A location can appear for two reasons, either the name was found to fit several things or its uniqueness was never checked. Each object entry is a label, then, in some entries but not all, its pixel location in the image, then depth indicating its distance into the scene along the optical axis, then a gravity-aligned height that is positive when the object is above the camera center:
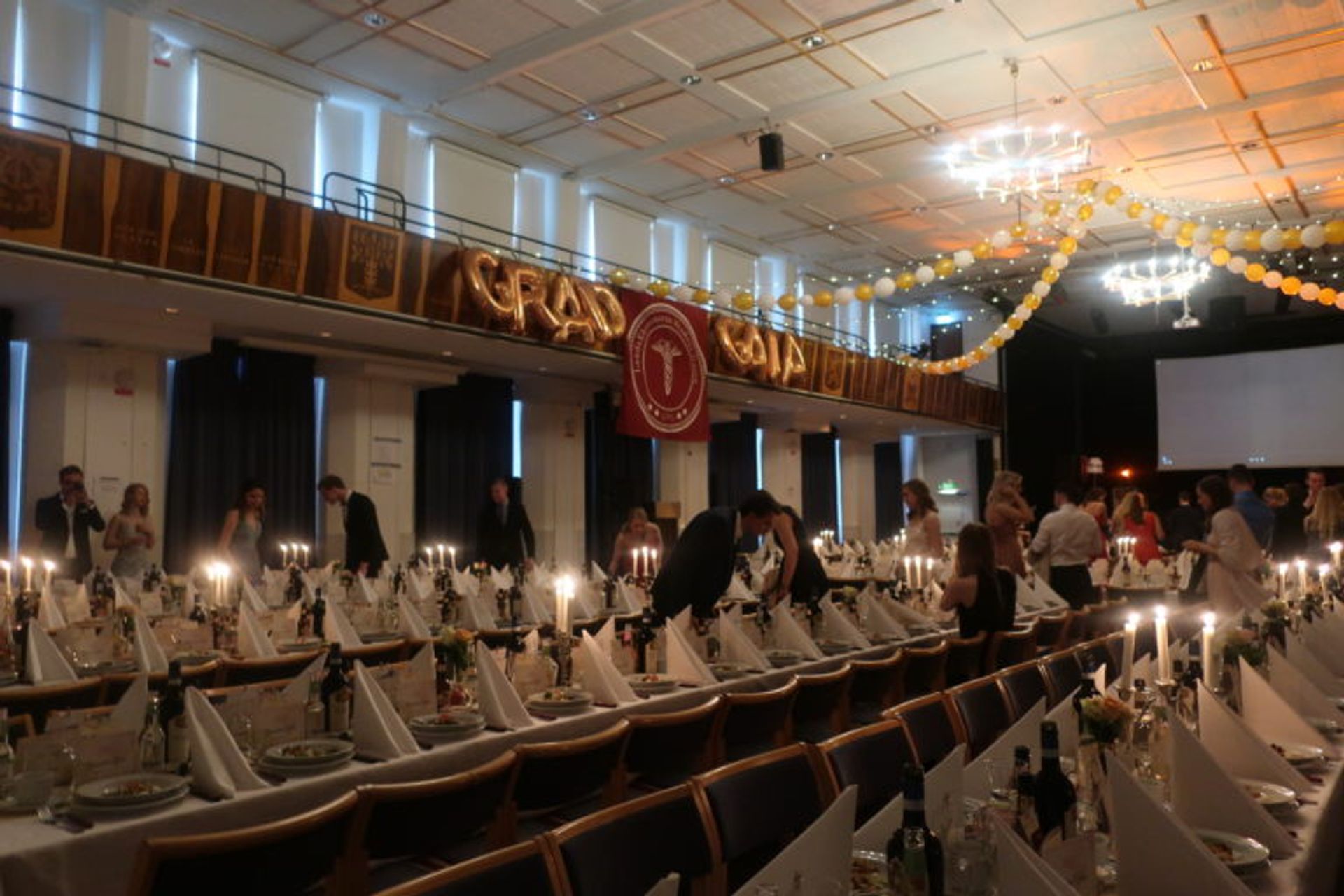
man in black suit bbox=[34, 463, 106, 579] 8.26 -0.08
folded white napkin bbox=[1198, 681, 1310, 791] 2.60 -0.59
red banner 11.43 +1.70
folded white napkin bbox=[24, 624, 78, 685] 3.97 -0.58
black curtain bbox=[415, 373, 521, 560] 12.49 +0.81
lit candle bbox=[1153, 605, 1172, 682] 2.90 -0.37
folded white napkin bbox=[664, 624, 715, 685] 4.32 -0.63
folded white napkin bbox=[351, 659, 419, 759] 3.06 -0.64
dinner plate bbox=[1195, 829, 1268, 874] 1.99 -0.67
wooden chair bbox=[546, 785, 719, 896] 1.89 -0.66
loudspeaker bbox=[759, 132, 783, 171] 10.89 +3.93
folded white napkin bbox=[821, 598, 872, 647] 5.45 -0.60
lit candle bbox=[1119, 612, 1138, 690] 2.93 -0.40
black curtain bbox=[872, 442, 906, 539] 21.28 +0.64
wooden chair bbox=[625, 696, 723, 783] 3.28 -0.74
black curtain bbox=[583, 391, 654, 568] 14.16 +0.49
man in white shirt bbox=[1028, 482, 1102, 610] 7.76 -0.23
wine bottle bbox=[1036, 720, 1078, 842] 1.96 -0.55
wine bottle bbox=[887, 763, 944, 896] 1.63 -0.55
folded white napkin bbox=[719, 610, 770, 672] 4.69 -0.60
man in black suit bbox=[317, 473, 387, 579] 8.20 -0.15
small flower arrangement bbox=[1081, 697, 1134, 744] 2.36 -0.47
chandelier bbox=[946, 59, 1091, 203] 10.83 +4.19
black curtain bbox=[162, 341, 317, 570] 10.29 +0.75
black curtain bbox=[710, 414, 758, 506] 16.73 +0.93
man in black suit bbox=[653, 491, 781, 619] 5.52 -0.28
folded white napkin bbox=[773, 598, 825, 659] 5.06 -0.60
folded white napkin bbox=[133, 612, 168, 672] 4.16 -0.57
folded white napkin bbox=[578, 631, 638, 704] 3.91 -0.63
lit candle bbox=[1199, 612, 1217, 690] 3.09 -0.39
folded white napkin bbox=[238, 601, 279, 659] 4.64 -0.57
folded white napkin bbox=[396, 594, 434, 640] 5.43 -0.57
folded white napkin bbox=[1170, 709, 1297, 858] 2.14 -0.61
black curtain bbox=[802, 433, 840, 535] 19.08 +0.68
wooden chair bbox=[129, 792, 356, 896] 1.97 -0.71
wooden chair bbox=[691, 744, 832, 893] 2.29 -0.67
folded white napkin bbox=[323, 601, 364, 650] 5.10 -0.57
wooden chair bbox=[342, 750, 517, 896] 2.43 -0.77
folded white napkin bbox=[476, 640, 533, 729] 3.48 -0.63
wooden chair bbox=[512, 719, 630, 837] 2.88 -0.76
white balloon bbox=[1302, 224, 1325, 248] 7.37 +2.06
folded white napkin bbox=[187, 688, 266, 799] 2.66 -0.65
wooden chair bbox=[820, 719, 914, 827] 2.65 -0.66
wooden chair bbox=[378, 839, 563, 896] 1.63 -0.60
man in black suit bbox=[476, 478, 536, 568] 9.73 -0.16
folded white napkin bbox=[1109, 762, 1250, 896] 1.72 -0.58
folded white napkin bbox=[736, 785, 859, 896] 1.64 -0.57
